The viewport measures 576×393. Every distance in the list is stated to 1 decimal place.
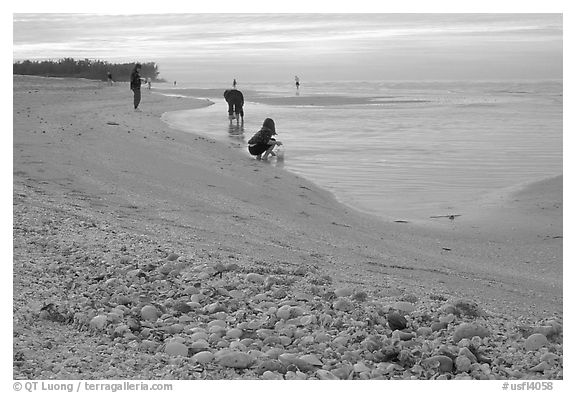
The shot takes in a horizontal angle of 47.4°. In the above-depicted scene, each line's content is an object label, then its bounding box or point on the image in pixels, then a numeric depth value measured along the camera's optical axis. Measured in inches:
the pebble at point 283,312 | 146.8
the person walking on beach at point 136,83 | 770.2
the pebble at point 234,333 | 137.3
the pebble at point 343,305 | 151.3
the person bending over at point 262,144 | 448.5
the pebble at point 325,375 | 121.6
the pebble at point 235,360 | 125.6
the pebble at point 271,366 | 124.2
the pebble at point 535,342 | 134.5
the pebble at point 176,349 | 129.3
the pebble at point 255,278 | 169.9
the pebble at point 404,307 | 151.2
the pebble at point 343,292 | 160.2
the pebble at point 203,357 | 126.6
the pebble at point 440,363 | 125.2
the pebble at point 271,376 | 121.5
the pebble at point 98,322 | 139.2
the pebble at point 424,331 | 139.3
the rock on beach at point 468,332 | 137.3
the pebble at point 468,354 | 128.0
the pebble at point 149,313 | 144.9
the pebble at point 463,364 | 125.0
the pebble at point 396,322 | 142.0
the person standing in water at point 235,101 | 692.1
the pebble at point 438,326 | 141.6
